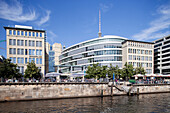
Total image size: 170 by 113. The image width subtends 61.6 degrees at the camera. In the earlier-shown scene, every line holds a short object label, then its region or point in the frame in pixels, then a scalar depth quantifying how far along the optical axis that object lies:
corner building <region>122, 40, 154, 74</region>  80.25
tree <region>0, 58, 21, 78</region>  42.19
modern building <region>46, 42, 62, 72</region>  130.41
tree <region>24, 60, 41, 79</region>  47.53
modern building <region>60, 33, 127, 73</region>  83.38
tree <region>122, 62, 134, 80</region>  63.47
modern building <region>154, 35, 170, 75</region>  91.44
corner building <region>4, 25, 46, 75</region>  56.94
